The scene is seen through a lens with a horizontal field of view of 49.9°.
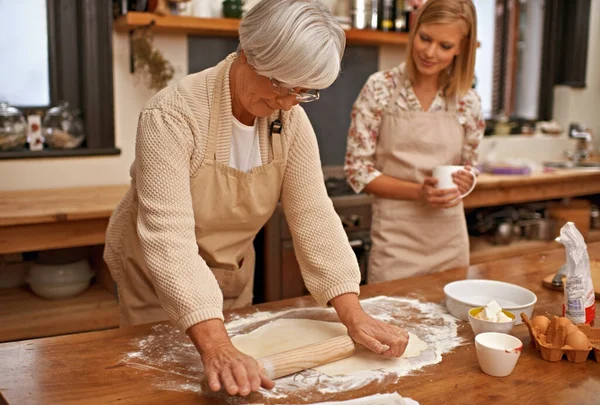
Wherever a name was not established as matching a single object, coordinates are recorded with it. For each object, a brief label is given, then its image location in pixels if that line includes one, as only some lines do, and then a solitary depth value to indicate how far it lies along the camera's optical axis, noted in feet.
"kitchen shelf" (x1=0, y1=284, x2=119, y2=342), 8.09
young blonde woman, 7.00
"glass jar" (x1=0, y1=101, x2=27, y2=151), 9.22
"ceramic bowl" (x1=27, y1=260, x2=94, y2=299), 8.75
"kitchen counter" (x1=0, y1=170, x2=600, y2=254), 7.64
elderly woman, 3.98
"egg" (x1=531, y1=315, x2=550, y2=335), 4.51
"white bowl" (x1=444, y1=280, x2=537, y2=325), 5.04
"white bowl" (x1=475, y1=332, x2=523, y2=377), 4.00
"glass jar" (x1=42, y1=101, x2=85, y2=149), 9.70
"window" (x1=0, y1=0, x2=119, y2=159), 9.73
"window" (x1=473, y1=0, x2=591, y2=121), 15.03
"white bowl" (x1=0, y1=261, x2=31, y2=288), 9.22
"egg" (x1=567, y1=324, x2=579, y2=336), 4.37
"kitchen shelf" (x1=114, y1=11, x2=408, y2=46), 9.35
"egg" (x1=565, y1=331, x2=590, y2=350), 4.27
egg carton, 4.31
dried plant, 9.86
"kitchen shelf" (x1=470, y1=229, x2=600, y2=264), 11.88
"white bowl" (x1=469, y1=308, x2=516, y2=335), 4.57
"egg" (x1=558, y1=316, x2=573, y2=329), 4.42
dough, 4.26
